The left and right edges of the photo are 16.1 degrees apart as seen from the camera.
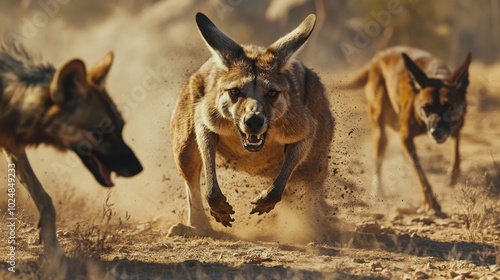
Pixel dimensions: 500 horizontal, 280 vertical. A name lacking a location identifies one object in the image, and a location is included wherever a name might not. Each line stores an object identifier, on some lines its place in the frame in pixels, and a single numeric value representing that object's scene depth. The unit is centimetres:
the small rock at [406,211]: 2108
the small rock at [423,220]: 1967
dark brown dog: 1245
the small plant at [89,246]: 1398
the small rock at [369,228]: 1805
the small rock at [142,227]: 1788
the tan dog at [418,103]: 2283
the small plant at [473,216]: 1773
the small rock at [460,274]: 1410
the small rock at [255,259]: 1467
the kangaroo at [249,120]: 1516
